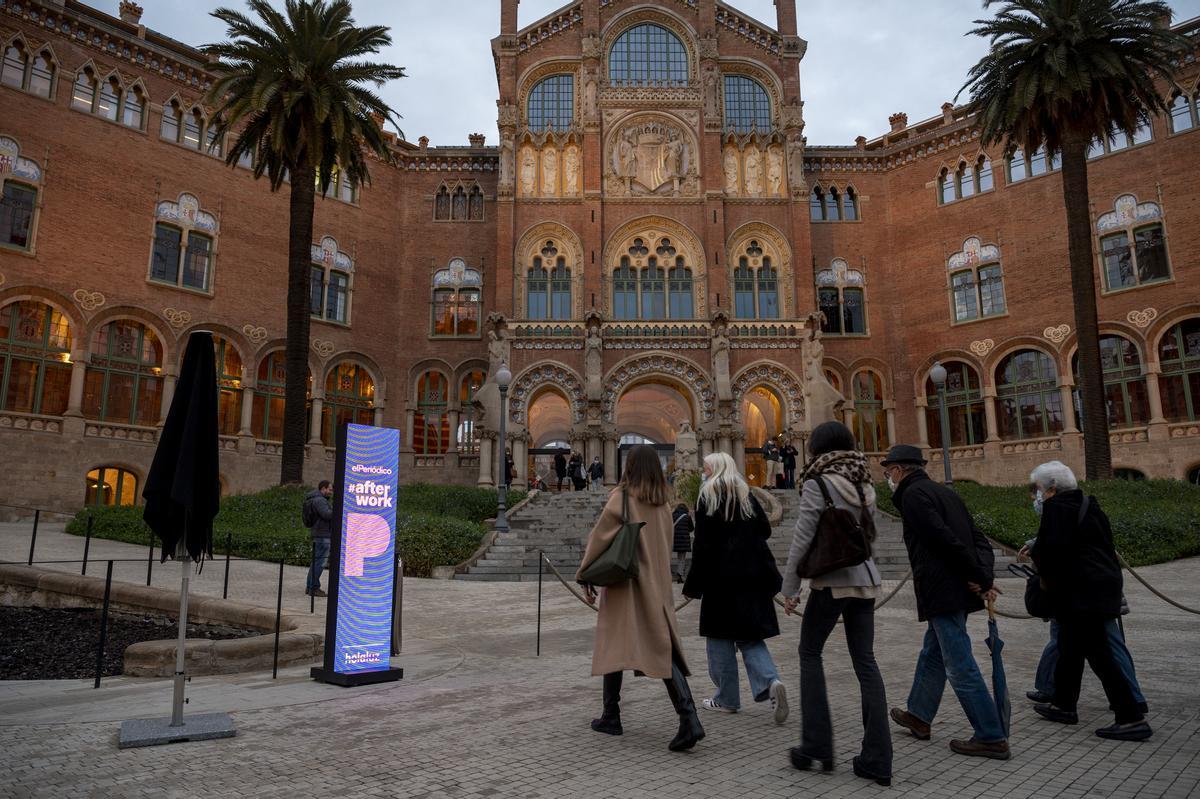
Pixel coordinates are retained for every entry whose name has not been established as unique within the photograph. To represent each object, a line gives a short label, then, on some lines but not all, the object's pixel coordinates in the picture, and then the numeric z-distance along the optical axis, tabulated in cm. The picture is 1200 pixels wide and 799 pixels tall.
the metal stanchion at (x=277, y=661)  737
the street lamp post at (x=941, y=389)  2094
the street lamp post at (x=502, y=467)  1930
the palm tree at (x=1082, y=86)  2217
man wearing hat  489
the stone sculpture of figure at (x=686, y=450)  2364
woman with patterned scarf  449
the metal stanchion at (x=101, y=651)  698
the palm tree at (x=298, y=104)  2231
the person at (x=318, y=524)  1270
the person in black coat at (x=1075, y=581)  552
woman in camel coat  524
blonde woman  561
